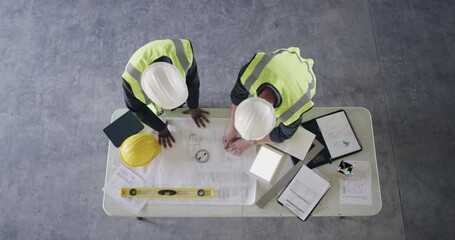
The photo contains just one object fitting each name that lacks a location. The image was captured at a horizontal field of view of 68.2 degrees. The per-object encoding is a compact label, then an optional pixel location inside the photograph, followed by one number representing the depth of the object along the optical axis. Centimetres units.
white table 164
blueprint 166
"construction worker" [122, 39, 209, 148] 133
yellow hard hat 166
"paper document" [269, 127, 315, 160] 170
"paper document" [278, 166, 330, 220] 165
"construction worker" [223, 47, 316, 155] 131
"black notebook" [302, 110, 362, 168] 172
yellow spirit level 165
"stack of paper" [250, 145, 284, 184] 168
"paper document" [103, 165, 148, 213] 164
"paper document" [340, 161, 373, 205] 167
